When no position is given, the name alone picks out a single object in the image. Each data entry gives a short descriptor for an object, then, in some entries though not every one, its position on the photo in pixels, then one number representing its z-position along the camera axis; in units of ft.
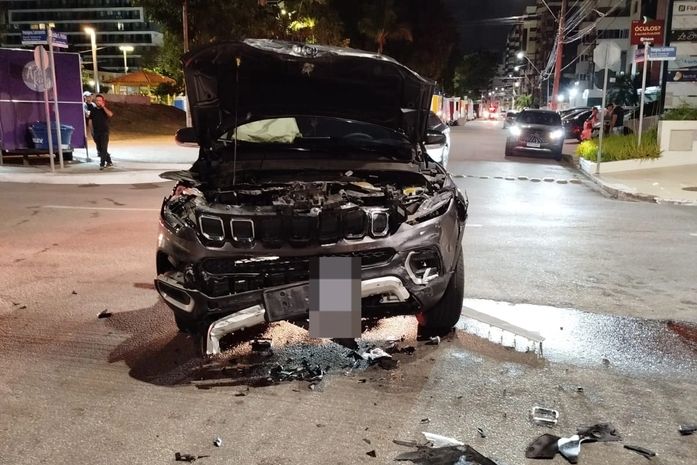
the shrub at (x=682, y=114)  57.36
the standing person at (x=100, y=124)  51.83
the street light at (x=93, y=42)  132.36
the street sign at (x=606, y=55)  49.62
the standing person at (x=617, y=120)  73.66
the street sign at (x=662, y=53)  51.34
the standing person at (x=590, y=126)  83.92
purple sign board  54.90
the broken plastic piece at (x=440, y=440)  10.70
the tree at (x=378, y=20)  131.45
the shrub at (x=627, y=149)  55.01
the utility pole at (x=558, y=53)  135.03
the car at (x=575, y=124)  100.42
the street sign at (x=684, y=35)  65.46
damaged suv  12.94
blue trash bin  56.03
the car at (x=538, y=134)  69.10
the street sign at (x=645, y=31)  52.42
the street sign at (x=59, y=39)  50.91
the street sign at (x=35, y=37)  50.78
